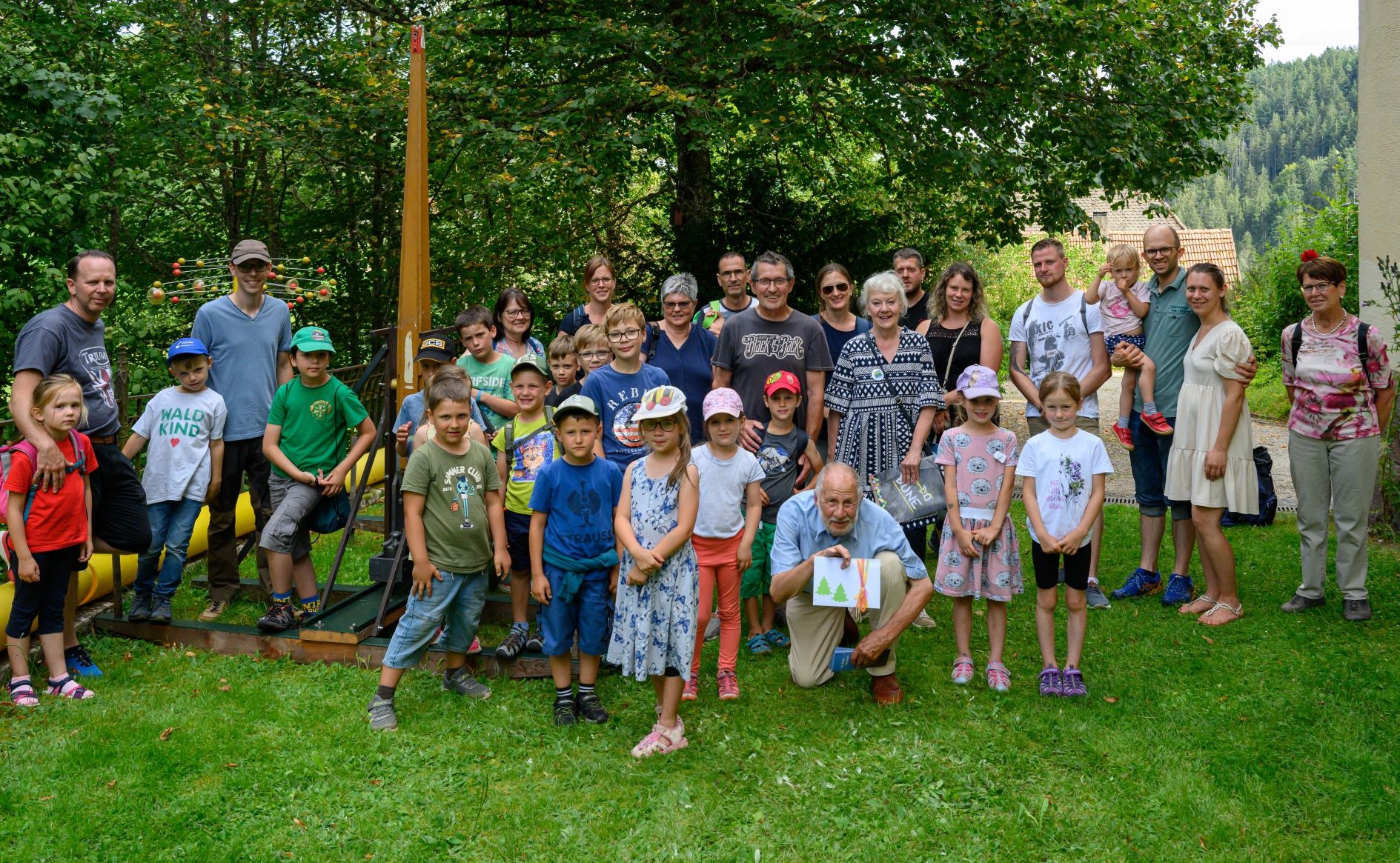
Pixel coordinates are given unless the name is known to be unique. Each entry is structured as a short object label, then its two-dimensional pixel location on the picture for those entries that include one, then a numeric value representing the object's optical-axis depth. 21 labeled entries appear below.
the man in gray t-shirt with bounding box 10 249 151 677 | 4.71
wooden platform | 5.04
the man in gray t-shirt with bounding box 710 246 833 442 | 5.44
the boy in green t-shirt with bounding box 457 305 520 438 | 5.61
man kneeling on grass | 4.50
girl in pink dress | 4.71
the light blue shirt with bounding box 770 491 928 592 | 4.61
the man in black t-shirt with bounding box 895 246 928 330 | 6.23
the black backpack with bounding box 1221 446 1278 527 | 7.52
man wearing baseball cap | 5.59
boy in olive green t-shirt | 4.45
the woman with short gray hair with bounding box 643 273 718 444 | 5.67
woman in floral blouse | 5.38
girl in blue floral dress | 4.17
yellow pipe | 5.72
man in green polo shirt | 5.87
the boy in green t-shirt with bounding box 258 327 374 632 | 5.34
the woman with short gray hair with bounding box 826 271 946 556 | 5.30
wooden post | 5.55
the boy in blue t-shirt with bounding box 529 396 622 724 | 4.36
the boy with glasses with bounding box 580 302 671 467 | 4.99
